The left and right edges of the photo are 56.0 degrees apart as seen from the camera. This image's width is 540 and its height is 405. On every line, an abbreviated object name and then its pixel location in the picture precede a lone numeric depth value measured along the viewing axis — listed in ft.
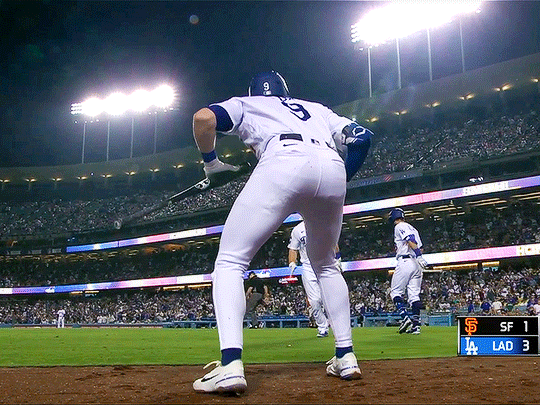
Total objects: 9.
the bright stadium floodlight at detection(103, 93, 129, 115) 150.00
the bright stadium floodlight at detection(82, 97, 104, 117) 152.56
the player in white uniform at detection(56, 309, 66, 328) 100.07
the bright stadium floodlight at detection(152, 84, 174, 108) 146.30
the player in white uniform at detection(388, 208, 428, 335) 33.14
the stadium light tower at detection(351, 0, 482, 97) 109.19
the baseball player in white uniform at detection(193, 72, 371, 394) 10.12
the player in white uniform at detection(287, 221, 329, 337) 32.99
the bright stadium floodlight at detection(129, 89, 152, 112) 147.43
